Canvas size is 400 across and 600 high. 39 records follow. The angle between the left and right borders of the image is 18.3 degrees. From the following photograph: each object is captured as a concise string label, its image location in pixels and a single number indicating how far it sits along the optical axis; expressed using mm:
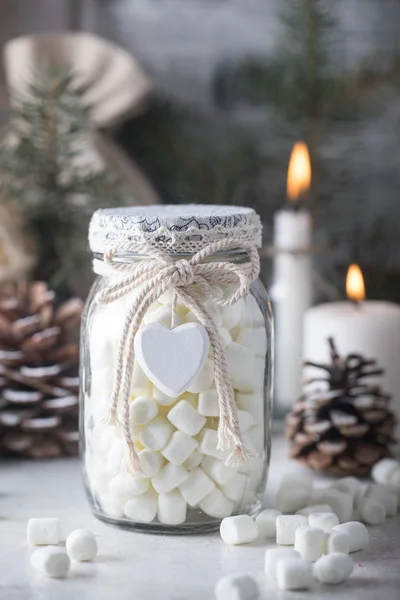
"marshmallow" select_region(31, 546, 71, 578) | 464
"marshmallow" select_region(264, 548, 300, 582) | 468
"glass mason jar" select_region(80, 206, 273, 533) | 496
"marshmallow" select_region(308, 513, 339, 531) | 508
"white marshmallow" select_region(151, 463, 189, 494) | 498
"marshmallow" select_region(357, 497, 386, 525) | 534
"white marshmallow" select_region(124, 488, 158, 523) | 506
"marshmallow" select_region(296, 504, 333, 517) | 534
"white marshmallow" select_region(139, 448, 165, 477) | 499
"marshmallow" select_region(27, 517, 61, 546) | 499
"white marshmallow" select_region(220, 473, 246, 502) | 511
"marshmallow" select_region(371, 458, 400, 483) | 588
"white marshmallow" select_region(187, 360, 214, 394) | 498
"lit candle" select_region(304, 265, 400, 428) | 640
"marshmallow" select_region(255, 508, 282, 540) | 510
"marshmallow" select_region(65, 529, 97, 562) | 480
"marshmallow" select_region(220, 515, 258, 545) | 497
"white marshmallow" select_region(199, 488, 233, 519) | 508
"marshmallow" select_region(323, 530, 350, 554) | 480
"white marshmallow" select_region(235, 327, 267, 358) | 516
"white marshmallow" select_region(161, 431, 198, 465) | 495
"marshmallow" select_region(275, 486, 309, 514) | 543
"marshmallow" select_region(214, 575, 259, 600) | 440
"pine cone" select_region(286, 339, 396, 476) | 598
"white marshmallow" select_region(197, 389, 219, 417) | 498
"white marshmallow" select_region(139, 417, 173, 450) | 498
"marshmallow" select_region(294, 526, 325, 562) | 482
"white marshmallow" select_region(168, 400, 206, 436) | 493
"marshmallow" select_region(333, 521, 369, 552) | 494
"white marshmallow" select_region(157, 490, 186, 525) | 502
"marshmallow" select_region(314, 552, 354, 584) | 462
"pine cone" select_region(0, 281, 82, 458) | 623
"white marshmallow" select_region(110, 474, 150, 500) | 503
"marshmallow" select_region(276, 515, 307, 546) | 501
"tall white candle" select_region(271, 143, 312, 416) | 694
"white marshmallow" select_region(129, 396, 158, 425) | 496
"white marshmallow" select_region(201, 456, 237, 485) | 503
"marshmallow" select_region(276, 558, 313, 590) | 456
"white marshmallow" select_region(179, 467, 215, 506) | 500
